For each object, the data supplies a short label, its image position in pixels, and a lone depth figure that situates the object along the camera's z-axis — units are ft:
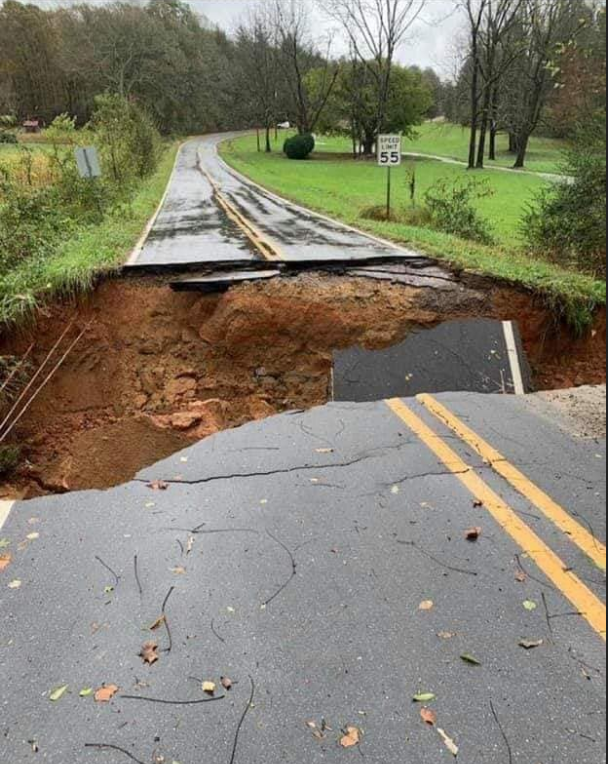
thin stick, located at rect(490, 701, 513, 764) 6.15
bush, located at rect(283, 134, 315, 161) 161.07
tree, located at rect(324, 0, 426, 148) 146.61
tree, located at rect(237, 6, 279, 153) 198.59
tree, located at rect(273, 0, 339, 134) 177.78
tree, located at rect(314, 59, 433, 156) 164.55
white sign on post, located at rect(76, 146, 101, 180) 40.22
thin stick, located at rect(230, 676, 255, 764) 6.29
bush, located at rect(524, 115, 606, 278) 27.40
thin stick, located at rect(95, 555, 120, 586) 9.14
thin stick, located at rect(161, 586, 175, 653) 7.75
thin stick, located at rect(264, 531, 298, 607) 8.59
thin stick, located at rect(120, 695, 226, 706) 6.89
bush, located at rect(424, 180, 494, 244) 40.01
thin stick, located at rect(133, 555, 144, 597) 8.86
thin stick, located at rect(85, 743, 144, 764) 6.38
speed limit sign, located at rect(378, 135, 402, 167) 43.14
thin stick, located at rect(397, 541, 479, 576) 8.95
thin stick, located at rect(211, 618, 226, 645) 7.83
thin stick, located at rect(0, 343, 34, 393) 18.23
